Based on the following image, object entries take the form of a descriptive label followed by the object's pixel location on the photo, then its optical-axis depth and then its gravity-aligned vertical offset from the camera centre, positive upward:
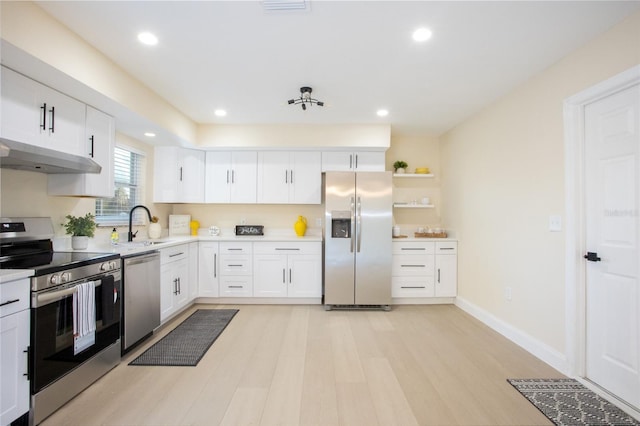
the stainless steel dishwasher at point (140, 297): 2.54 -0.78
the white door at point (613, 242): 1.90 -0.17
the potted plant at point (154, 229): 3.74 -0.18
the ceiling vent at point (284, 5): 1.77 +1.33
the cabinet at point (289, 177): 4.32 +0.60
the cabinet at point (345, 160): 4.29 +0.85
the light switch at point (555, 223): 2.39 -0.04
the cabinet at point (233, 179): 4.36 +0.57
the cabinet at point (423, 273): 4.05 -0.79
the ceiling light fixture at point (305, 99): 2.96 +1.28
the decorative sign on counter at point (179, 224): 4.30 -0.13
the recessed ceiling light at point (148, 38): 2.11 +1.34
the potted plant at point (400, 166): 4.48 +0.80
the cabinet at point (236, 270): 4.02 -0.76
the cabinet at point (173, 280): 3.16 -0.76
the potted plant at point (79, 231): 2.57 -0.14
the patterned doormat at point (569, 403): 1.78 -1.25
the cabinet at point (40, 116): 1.88 +0.73
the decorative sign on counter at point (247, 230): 4.43 -0.22
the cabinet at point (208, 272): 4.01 -0.79
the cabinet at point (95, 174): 2.48 +0.45
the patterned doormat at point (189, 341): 2.50 -1.25
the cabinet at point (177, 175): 4.03 +0.59
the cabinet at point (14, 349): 1.54 -0.75
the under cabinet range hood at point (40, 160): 1.71 +0.38
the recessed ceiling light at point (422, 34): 2.04 +1.34
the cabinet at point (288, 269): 4.01 -0.74
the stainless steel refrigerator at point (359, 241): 3.86 -0.33
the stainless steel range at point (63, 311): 1.73 -0.66
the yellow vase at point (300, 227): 4.44 -0.16
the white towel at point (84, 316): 1.97 -0.72
